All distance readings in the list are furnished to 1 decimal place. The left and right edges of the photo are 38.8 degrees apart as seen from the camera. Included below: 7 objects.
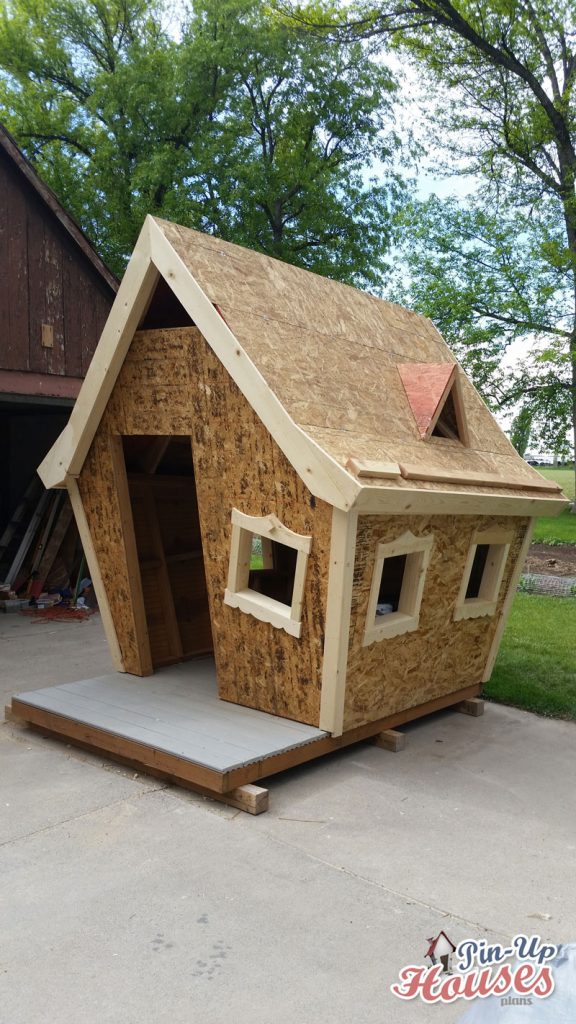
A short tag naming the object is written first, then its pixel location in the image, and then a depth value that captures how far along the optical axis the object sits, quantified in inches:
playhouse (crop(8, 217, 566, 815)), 196.5
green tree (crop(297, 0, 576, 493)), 713.6
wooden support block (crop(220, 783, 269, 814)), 179.8
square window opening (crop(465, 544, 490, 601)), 270.5
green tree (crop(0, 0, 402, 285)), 891.4
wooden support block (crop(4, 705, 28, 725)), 233.8
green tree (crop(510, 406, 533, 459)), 796.6
